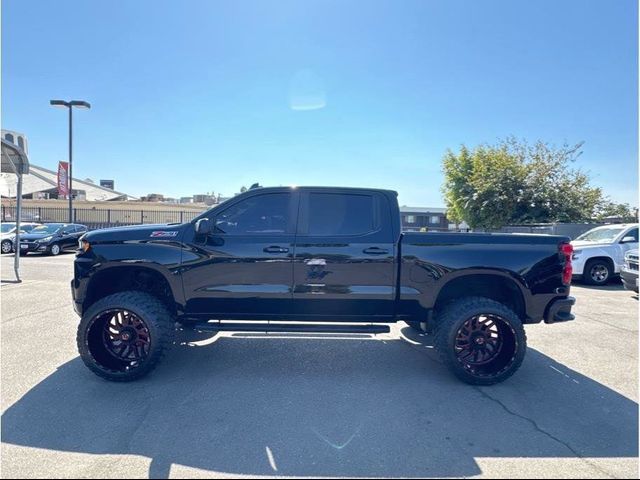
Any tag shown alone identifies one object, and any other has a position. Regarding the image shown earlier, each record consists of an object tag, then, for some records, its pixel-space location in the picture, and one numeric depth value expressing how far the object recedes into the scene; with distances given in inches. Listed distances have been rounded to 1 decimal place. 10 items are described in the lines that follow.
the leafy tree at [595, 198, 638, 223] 715.7
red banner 802.2
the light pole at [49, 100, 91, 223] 712.4
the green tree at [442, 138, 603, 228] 706.2
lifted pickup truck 146.9
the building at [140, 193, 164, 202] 1576.8
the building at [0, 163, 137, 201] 1405.0
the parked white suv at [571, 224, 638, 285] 382.0
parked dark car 593.3
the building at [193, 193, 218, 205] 1604.8
